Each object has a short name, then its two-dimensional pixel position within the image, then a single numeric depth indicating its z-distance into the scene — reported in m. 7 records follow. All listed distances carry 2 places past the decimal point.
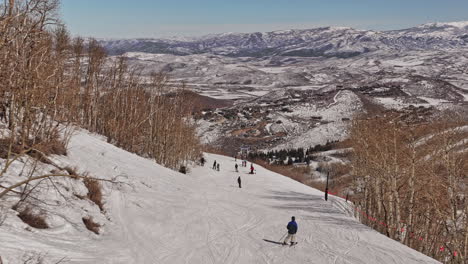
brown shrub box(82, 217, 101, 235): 14.39
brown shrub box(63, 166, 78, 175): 17.18
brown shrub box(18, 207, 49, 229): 11.76
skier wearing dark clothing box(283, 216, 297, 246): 16.95
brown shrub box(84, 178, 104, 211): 16.95
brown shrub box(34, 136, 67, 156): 18.33
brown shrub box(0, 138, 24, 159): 14.47
